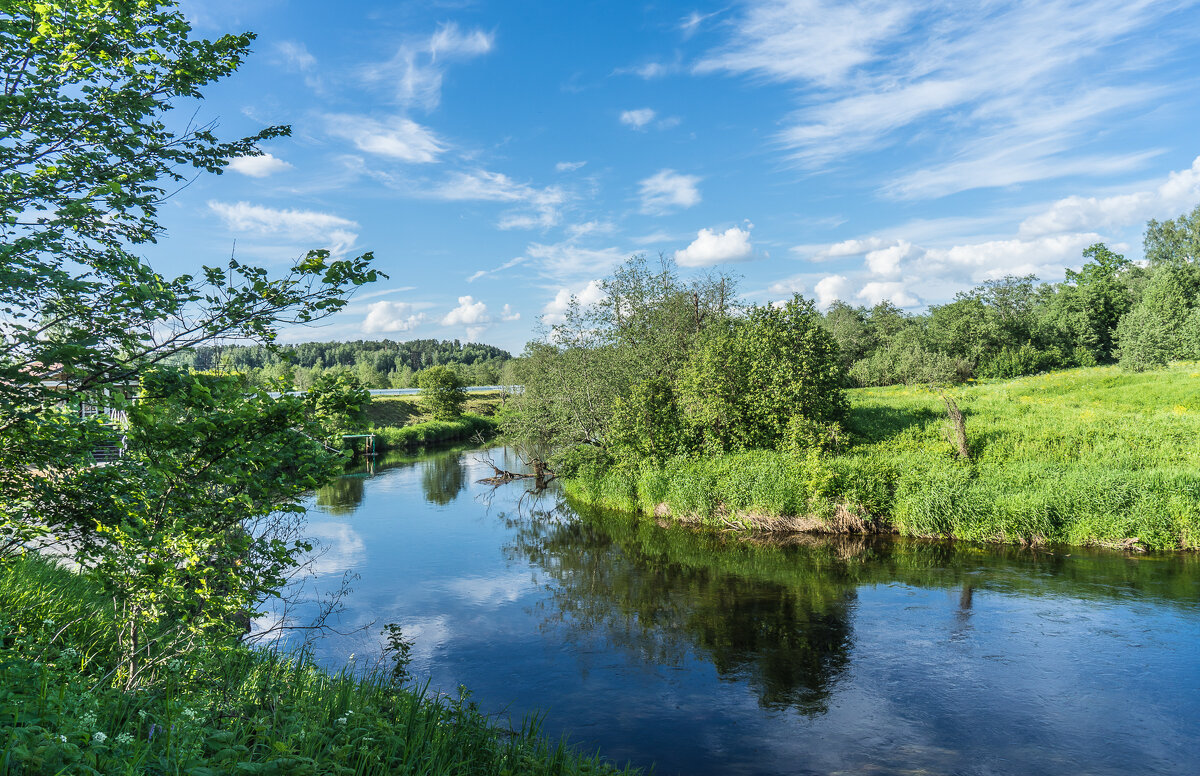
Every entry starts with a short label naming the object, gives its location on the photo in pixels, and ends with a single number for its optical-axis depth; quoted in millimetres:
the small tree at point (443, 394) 71125
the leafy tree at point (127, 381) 5402
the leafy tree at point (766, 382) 26844
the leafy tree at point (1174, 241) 75688
